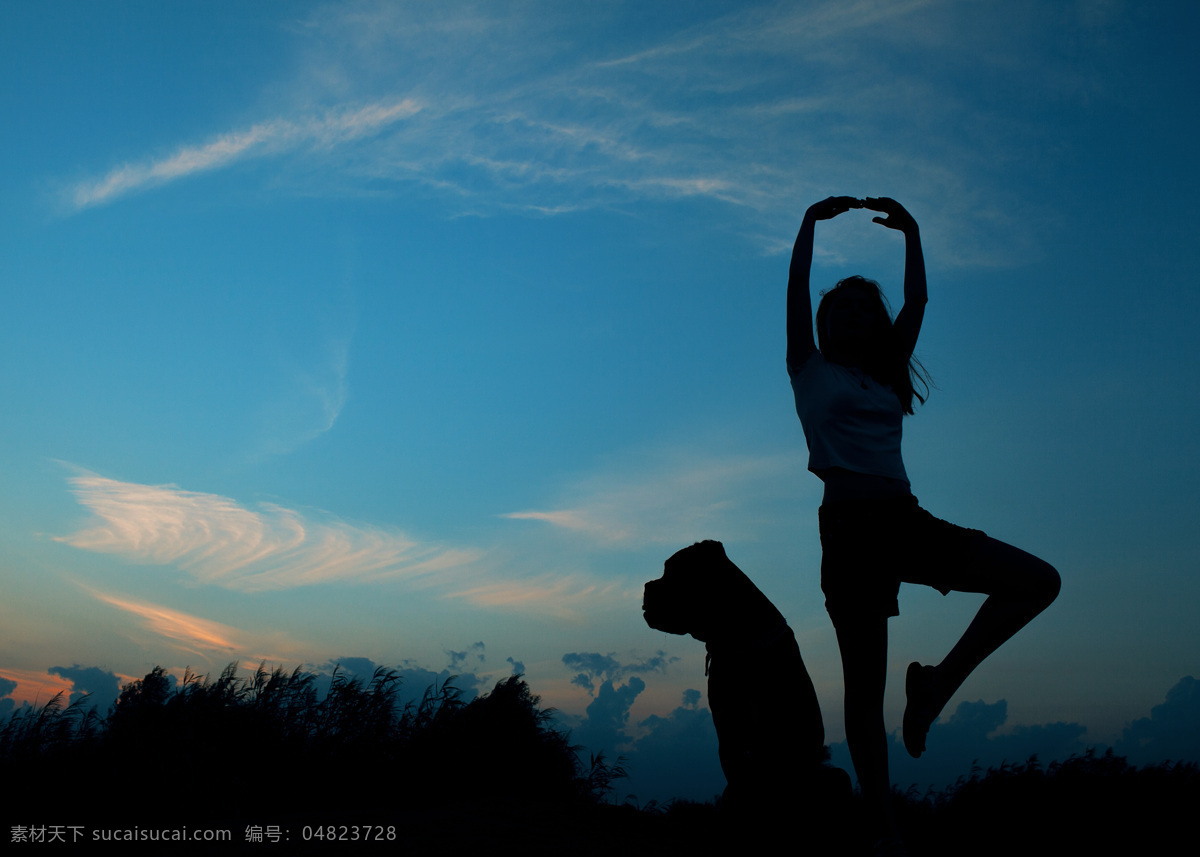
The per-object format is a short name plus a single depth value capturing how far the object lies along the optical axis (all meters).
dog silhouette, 3.33
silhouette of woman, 3.19
